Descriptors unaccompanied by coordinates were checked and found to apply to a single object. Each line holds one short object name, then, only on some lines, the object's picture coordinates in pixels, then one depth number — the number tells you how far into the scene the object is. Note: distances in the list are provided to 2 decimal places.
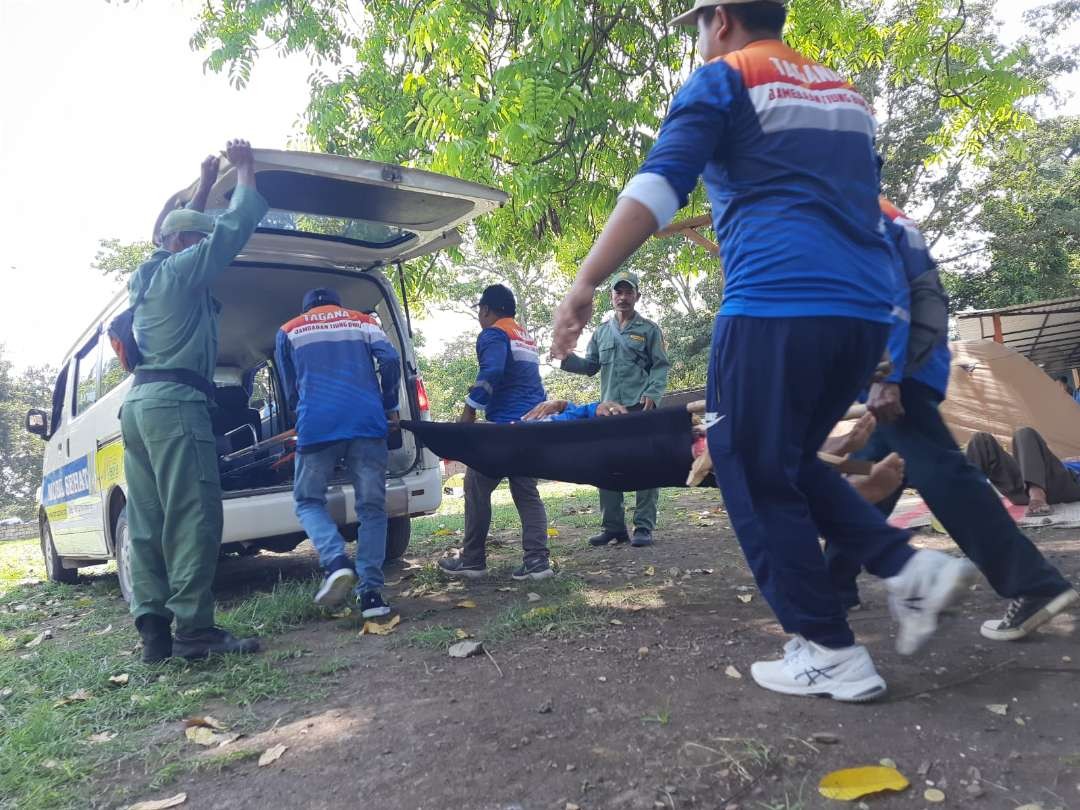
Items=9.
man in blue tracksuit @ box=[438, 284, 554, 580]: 4.25
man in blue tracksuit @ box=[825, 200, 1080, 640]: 2.36
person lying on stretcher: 2.59
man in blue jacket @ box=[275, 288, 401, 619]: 3.65
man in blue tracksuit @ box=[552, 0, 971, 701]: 1.92
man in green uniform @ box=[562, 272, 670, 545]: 5.16
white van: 3.83
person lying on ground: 4.86
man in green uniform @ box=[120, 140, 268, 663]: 3.13
